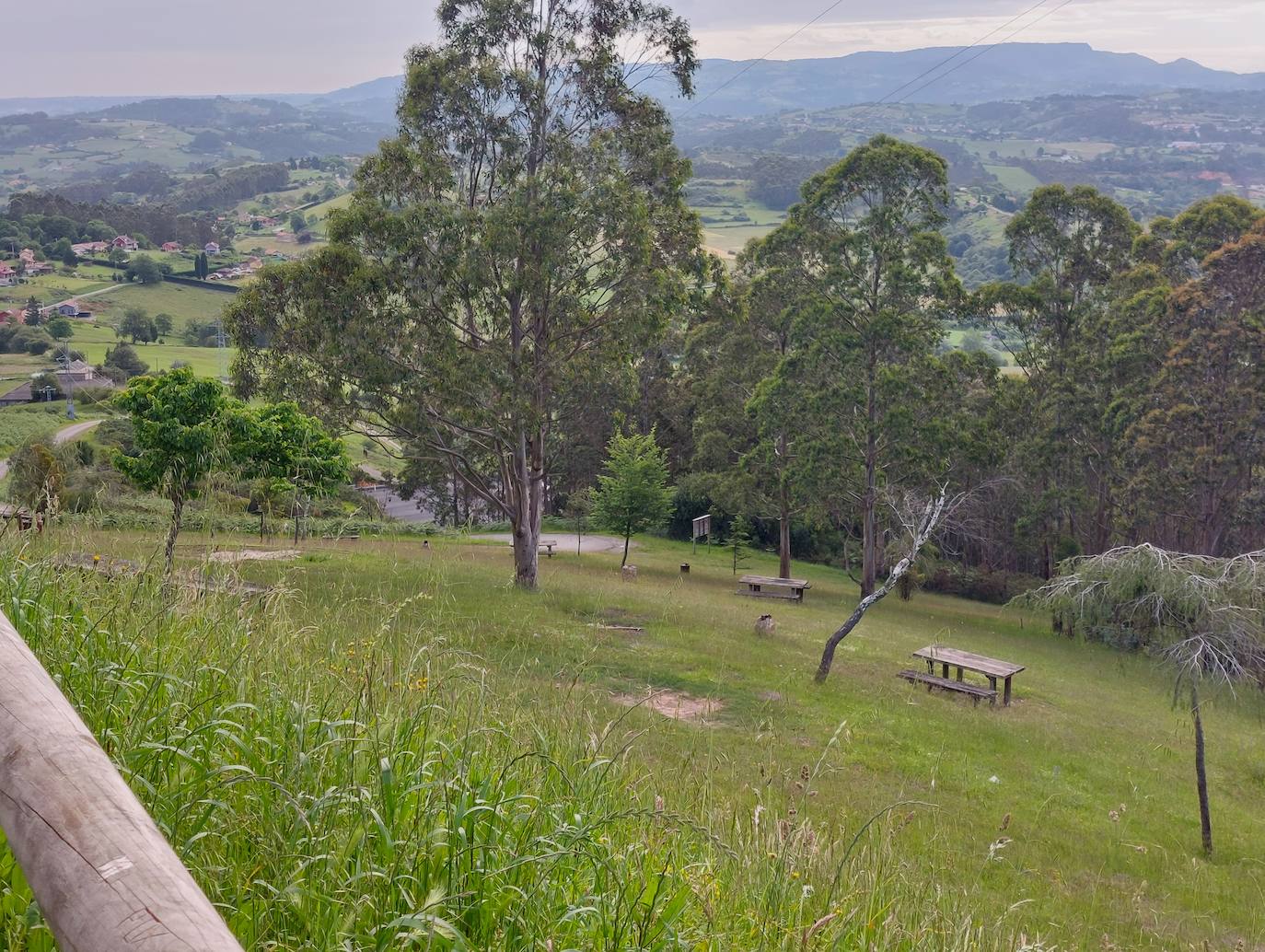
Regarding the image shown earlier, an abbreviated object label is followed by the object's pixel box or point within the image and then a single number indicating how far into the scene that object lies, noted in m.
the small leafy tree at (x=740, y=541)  33.91
